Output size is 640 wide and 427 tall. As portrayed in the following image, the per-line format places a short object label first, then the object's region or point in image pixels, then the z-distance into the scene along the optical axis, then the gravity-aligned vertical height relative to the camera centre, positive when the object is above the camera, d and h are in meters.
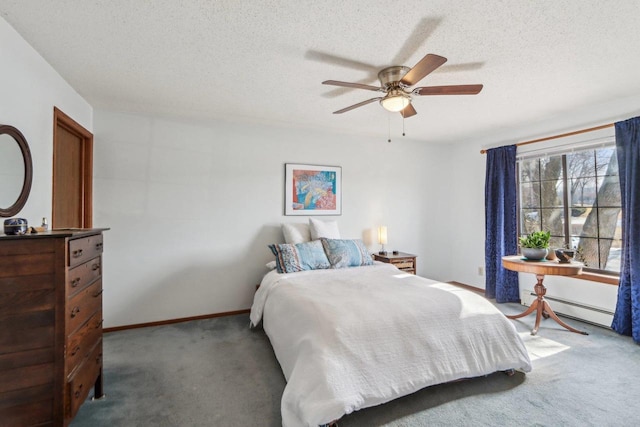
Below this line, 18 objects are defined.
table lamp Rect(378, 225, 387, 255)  4.33 -0.31
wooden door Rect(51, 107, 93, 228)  2.56 +0.37
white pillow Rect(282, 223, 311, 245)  3.74 -0.24
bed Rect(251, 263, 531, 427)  1.67 -0.85
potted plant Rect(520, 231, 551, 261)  3.18 -0.33
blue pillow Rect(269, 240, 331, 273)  3.26 -0.48
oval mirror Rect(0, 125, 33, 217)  1.77 +0.26
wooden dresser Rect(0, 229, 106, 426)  1.38 -0.56
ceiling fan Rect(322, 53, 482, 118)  2.08 +0.93
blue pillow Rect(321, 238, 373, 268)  3.46 -0.46
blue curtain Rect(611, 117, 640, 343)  2.85 -0.12
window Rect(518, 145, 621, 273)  3.25 +0.17
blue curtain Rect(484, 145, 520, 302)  4.01 -0.11
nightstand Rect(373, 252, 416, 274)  4.06 -0.62
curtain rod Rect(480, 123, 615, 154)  3.13 +0.95
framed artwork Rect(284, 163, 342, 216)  4.02 +0.34
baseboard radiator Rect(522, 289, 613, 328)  3.16 -1.06
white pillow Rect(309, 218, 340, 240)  3.82 -0.19
